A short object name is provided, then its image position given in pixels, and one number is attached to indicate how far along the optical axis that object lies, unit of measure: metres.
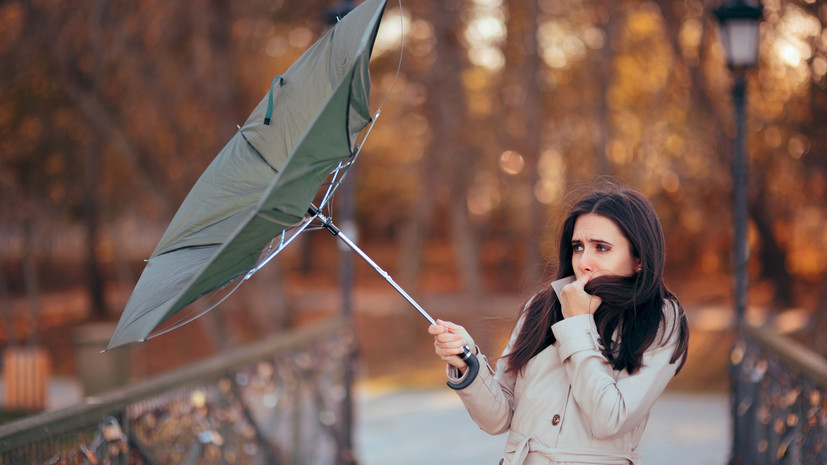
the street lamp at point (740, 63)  7.17
